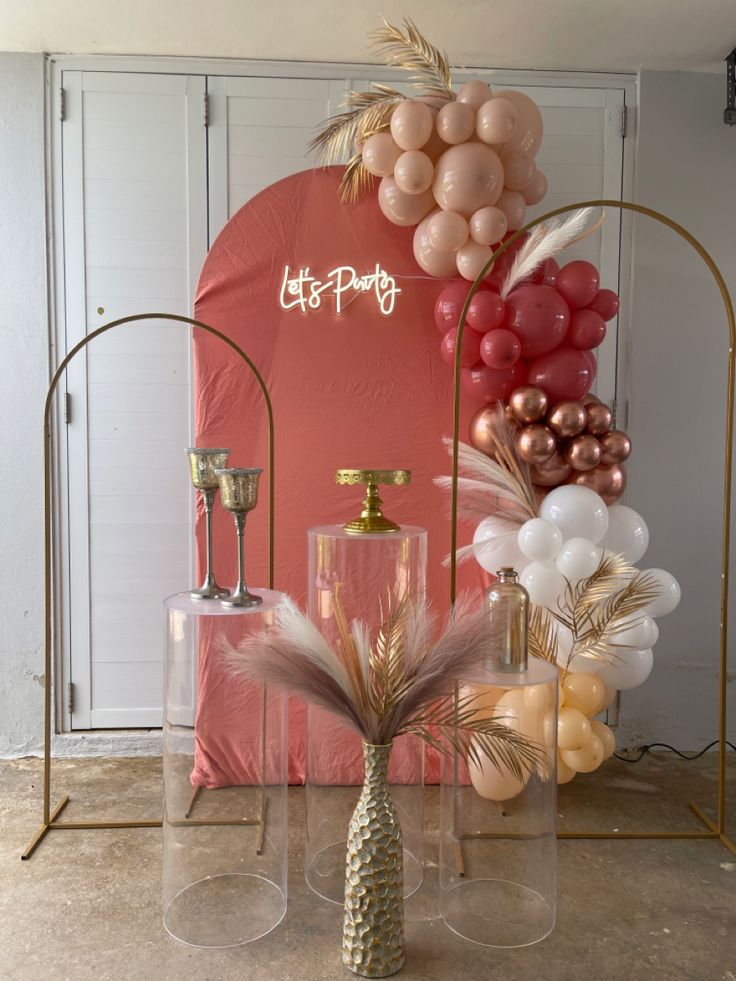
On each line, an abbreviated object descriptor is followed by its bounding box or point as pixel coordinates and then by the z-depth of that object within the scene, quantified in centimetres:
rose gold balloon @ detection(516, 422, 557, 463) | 250
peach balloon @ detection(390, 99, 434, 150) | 245
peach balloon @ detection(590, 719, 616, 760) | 258
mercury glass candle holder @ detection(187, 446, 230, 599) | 215
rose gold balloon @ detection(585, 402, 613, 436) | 254
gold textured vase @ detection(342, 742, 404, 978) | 177
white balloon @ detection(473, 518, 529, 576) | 249
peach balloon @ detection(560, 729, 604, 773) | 247
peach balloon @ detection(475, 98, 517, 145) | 241
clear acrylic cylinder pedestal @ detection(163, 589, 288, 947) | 197
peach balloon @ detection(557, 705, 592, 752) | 243
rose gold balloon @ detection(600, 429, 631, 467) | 257
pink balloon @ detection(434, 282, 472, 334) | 259
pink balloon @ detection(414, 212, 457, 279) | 259
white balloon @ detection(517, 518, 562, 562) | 234
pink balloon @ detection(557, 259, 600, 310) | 252
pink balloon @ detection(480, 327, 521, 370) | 247
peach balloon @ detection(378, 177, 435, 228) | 256
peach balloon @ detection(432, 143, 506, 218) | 243
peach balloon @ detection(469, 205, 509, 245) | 246
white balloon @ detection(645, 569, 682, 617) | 245
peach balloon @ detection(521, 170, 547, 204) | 262
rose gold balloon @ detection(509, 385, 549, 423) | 251
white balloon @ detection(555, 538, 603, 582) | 233
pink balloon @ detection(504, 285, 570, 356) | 246
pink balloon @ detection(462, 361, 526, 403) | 256
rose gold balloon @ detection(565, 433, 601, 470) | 251
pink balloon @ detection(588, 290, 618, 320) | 258
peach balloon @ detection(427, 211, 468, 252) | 250
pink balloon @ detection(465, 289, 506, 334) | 248
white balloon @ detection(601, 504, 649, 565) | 253
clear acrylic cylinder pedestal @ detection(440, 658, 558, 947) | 189
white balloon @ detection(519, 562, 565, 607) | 238
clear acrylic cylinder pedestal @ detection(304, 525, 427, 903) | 223
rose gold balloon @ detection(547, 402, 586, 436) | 250
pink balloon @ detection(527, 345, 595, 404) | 253
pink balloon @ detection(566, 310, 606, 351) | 253
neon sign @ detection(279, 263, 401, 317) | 280
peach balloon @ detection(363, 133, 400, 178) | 252
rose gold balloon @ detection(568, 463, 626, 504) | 256
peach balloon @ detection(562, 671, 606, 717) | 247
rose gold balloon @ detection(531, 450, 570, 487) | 255
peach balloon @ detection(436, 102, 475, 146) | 243
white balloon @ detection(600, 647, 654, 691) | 248
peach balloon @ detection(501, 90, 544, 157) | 249
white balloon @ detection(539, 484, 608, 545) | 240
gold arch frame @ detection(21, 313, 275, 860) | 238
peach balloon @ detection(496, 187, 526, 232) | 257
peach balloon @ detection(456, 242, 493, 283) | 253
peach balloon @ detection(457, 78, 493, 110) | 248
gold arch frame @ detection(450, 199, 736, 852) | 219
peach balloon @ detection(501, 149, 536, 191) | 251
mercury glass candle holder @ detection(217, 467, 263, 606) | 204
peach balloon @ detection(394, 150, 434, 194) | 247
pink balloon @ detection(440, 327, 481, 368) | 255
